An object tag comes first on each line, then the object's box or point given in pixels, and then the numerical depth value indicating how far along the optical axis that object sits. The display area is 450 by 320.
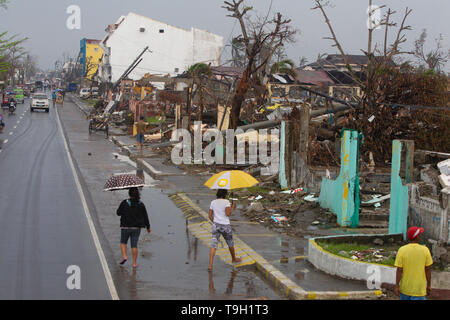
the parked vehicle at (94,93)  97.75
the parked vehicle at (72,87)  133.38
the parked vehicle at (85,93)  99.86
